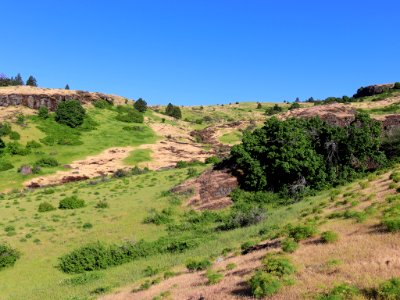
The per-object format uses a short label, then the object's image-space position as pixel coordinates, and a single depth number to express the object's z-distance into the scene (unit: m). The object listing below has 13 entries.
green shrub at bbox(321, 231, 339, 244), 18.36
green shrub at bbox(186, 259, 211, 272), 21.11
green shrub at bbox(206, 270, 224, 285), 17.31
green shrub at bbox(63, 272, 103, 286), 25.22
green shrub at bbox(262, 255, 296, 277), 15.15
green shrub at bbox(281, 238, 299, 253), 18.62
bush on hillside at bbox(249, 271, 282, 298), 13.90
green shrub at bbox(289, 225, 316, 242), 20.09
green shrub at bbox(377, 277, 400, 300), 11.43
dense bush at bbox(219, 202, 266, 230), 31.30
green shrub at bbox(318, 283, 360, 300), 12.10
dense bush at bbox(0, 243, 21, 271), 28.47
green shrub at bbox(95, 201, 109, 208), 41.25
